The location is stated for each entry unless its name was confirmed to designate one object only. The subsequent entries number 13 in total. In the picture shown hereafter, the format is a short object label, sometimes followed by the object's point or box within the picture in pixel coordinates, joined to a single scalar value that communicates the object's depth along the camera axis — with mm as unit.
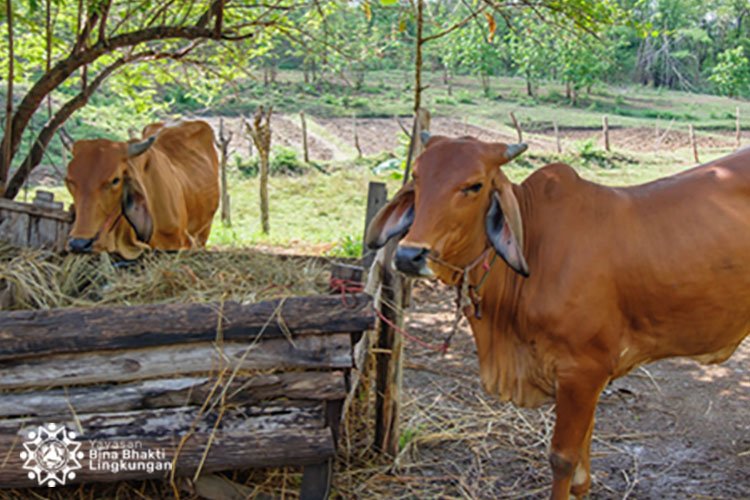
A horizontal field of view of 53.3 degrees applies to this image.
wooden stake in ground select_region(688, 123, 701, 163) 20303
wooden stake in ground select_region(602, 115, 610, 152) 20422
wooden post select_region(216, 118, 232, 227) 12492
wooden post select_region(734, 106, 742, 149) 22028
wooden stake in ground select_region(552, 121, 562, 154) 20406
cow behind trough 4551
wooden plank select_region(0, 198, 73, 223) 4266
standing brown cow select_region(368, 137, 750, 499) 3113
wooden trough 4266
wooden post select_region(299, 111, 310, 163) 18047
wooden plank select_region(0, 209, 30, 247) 4258
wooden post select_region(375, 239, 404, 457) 3814
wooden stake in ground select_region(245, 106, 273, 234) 11016
